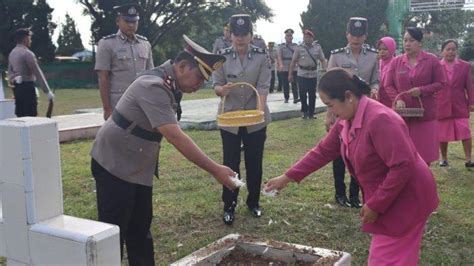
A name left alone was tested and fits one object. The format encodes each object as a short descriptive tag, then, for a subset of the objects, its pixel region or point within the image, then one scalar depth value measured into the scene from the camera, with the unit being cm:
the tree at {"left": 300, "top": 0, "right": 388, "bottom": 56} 3291
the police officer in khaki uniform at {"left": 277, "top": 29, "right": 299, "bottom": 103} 1331
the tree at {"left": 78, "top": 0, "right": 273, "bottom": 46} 3241
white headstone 157
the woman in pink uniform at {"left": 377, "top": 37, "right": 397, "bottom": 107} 556
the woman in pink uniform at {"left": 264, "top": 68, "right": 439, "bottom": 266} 262
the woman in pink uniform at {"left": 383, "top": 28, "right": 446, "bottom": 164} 515
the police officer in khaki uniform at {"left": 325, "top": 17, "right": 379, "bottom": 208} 525
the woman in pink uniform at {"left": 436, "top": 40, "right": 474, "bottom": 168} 715
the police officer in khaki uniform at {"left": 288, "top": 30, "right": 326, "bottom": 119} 1104
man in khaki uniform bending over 277
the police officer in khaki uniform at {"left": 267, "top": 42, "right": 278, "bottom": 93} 1705
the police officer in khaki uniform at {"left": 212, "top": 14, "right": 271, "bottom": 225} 480
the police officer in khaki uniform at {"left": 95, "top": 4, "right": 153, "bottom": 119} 505
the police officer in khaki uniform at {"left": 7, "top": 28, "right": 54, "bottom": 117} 800
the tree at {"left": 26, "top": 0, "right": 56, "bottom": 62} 3216
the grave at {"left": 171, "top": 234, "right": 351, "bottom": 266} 319
